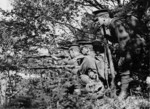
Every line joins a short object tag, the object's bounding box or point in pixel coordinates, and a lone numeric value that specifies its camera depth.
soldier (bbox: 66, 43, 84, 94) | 9.88
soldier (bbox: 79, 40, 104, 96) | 10.40
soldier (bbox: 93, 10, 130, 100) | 9.86
